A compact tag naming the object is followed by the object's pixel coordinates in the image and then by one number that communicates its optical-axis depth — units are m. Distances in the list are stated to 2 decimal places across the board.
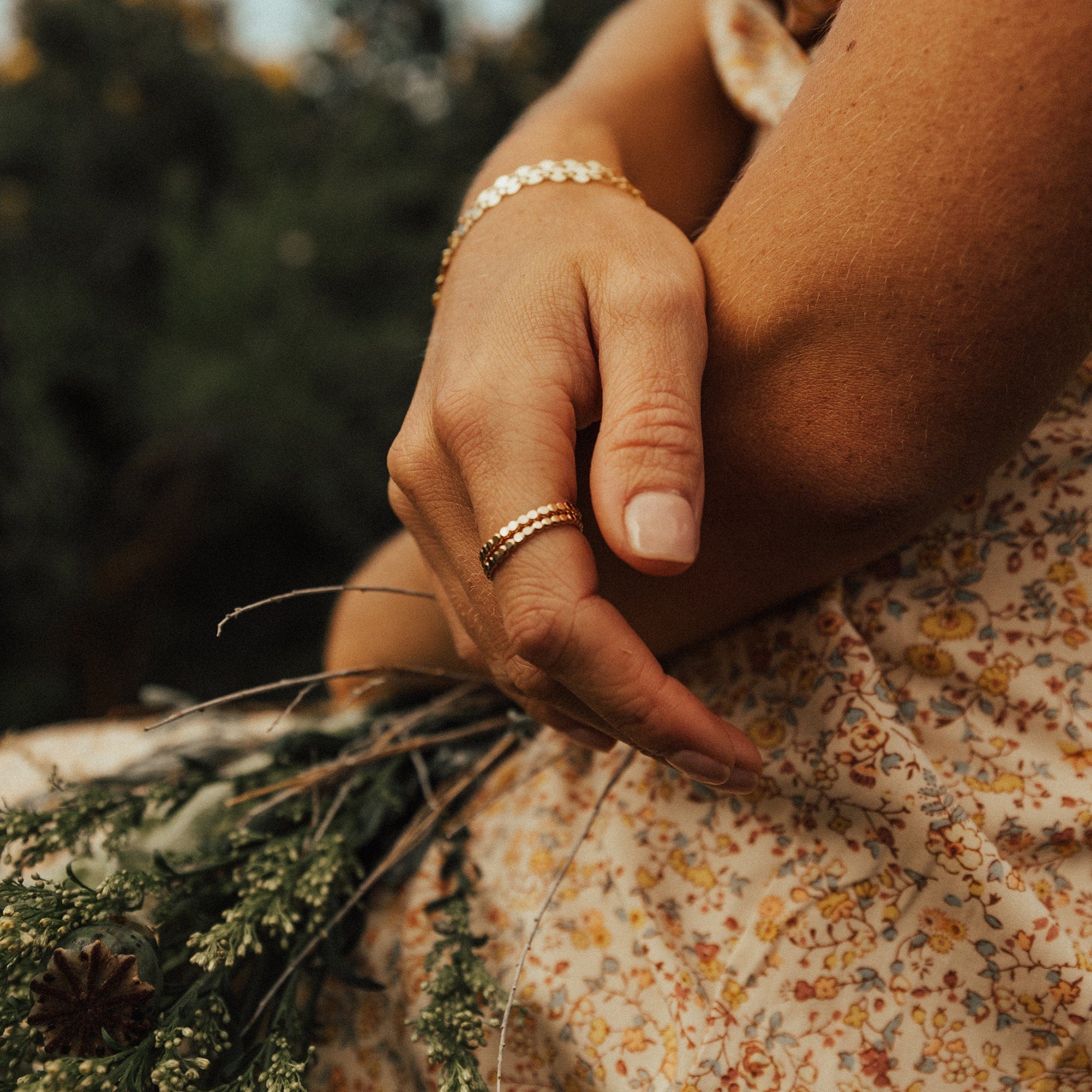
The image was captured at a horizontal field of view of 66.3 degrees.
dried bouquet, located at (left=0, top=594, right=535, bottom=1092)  0.54
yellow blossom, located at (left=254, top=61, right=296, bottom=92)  2.96
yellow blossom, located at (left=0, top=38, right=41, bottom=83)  2.63
